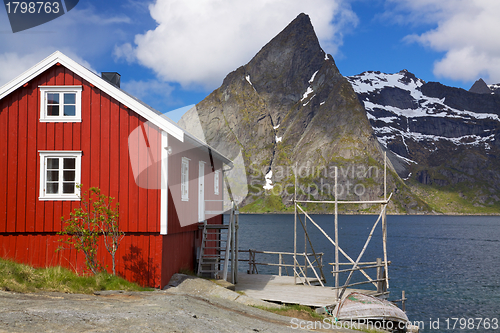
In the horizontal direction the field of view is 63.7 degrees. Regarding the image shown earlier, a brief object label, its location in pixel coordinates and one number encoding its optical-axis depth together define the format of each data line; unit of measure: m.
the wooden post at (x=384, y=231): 16.52
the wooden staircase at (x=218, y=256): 17.71
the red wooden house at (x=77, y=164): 14.27
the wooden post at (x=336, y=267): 15.65
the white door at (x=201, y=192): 19.17
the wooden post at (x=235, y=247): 18.15
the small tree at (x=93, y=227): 13.66
